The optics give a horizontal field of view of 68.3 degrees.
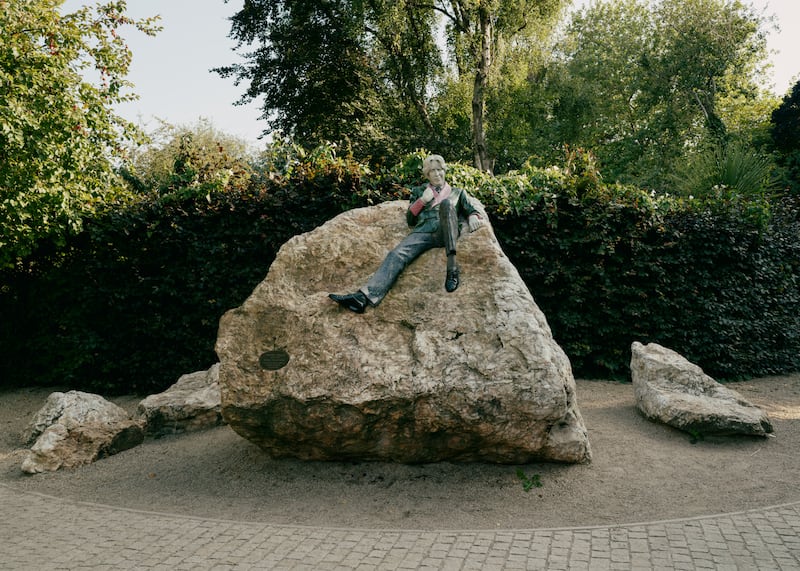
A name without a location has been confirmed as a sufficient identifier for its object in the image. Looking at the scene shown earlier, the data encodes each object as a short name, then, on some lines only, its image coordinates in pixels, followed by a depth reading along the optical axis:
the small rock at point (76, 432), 6.73
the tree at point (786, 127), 25.58
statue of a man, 6.25
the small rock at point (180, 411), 7.77
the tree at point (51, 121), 8.88
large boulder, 5.49
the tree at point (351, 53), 23.14
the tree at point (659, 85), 28.67
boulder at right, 6.79
